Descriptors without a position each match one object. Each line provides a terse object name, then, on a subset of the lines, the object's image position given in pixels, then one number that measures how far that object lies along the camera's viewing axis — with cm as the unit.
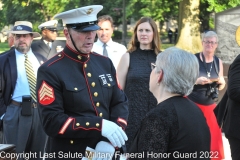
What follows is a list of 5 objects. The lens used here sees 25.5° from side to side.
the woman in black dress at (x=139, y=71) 590
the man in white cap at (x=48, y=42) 891
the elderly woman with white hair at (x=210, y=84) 714
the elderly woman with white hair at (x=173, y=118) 290
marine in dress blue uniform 358
